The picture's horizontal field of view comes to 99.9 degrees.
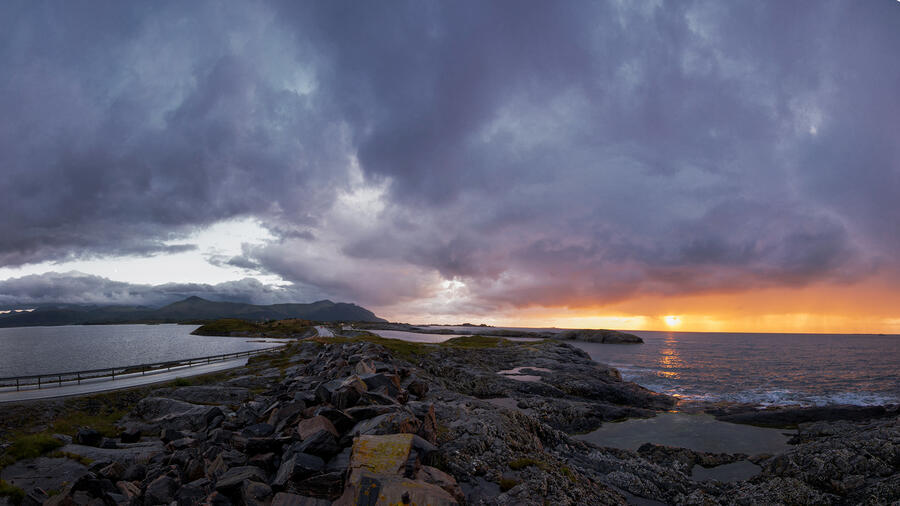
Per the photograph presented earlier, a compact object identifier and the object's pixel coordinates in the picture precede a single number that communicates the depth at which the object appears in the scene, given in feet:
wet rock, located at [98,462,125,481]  42.01
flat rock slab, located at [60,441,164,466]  57.82
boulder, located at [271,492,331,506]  25.96
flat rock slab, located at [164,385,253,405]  99.66
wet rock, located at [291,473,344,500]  26.78
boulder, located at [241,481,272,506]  27.27
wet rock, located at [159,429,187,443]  61.46
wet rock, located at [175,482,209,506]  31.58
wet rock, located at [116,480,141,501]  37.81
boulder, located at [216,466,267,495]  29.48
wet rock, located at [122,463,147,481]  43.08
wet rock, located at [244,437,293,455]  35.09
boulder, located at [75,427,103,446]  66.59
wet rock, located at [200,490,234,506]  28.50
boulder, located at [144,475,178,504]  34.99
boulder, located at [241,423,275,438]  42.55
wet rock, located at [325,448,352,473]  29.73
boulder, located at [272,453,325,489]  28.35
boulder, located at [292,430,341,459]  31.09
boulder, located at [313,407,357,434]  36.35
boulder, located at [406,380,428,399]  67.15
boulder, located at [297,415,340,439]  33.65
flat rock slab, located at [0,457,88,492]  52.11
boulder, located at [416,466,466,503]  27.82
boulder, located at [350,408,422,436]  33.88
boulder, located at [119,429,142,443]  70.08
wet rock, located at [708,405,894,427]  101.24
